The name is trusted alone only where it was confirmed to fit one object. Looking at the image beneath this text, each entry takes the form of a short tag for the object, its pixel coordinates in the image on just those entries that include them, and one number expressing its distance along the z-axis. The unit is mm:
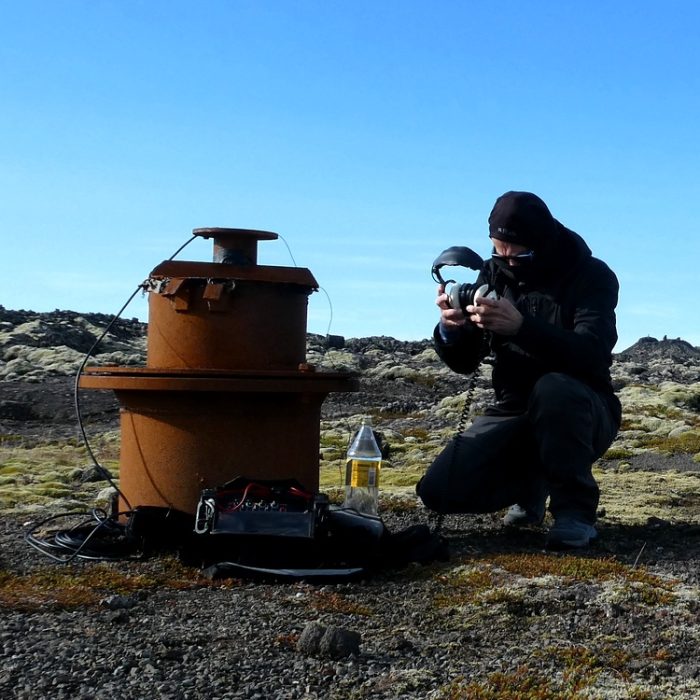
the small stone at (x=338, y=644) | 3693
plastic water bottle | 6754
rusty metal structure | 5926
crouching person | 5836
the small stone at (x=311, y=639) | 3748
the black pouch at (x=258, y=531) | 5250
